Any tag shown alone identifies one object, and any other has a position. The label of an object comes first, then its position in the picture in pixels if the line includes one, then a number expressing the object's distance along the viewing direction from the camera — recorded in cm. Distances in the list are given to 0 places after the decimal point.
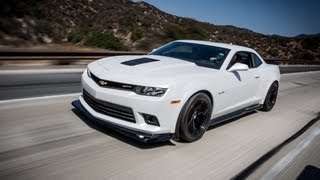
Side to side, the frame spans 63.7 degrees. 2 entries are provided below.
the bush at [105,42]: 2014
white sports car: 333
